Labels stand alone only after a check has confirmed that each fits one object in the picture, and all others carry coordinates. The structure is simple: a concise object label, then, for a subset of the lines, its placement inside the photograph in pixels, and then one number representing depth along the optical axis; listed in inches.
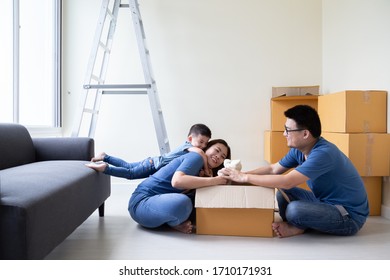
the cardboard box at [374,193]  100.7
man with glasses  76.1
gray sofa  46.6
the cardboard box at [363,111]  98.0
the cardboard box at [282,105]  128.0
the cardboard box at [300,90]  132.3
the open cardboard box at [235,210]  78.6
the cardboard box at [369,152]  96.4
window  116.3
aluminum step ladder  122.7
